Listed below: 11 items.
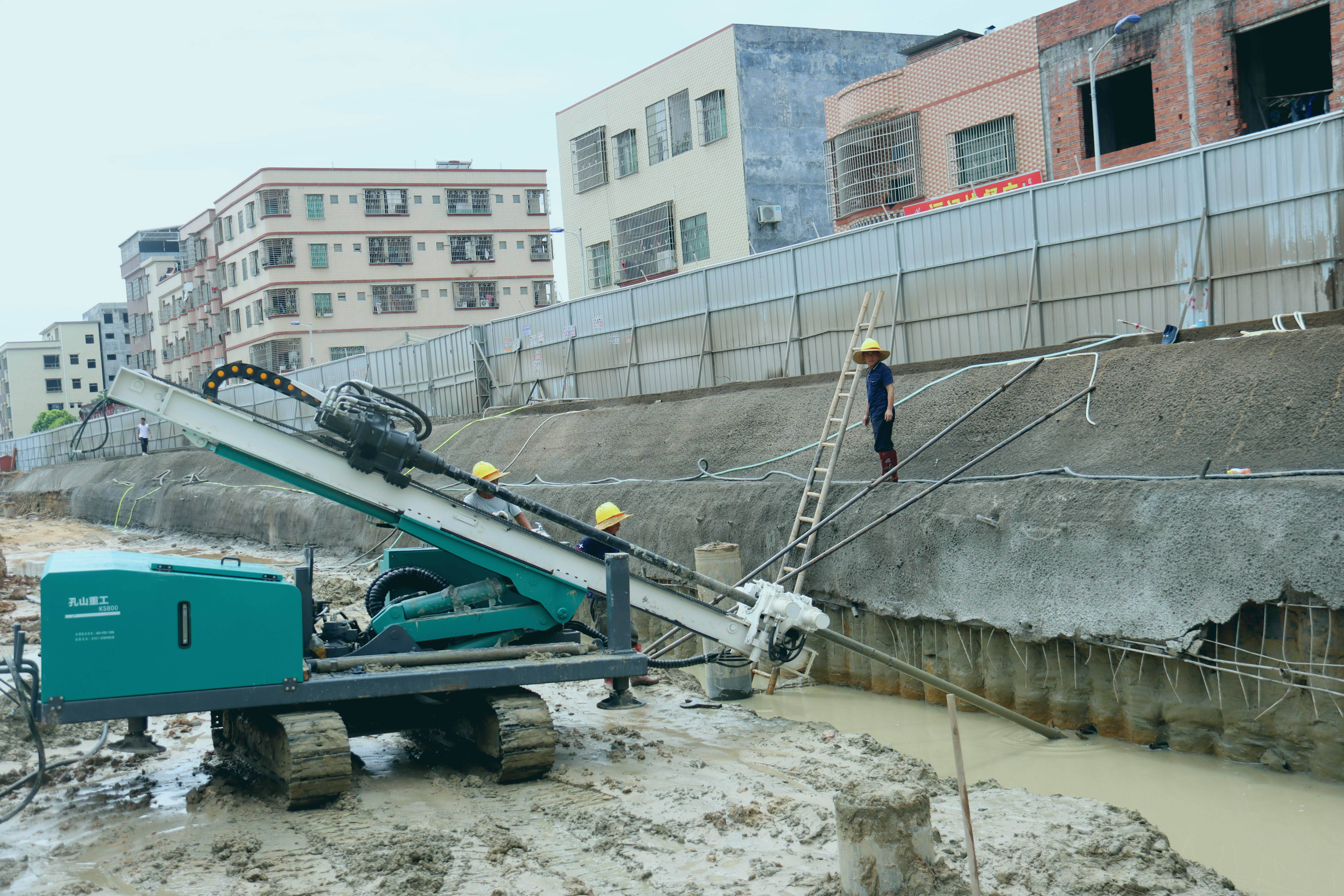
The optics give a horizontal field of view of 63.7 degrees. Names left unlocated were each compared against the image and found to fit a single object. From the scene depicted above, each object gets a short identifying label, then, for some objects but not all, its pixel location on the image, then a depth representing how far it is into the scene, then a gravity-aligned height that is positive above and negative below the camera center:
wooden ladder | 10.81 -0.60
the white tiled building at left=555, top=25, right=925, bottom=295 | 28.88 +7.80
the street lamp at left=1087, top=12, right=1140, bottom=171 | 17.72 +5.91
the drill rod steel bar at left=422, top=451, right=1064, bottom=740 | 7.30 -1.10
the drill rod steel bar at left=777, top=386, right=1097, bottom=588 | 9.46 -0.69
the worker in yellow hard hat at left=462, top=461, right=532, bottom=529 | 8.44 -0.52
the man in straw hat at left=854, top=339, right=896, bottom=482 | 11.21 +0.05
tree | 78.94 +3.94
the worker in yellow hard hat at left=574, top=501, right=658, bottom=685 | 9.04 -0.81
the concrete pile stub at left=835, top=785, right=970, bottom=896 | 4.98 -2.02
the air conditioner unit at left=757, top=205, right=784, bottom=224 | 28.89 +5.42
